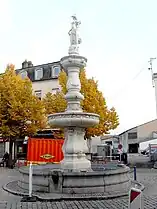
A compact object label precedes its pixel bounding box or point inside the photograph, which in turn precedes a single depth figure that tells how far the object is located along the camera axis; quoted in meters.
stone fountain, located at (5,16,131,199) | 8.47
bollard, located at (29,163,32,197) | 7.83
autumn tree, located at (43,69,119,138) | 22.18
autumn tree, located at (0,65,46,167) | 20.42
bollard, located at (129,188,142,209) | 4.19
